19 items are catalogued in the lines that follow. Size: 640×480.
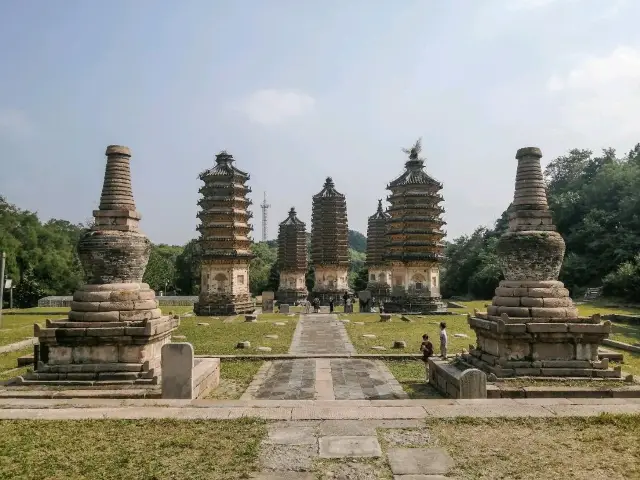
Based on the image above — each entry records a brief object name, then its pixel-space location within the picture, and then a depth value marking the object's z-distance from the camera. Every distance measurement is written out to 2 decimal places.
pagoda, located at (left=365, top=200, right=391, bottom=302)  69.11
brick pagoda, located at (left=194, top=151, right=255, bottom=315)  46.22
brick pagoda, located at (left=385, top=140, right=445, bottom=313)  47.22
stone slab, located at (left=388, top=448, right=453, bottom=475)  7.37
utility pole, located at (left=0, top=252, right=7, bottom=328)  29.05
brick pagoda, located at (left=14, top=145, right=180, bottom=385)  13.15
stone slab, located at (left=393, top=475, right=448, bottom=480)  7.12
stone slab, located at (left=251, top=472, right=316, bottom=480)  7.17
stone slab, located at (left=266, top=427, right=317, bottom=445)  8.59
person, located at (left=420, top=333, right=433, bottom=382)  17.06
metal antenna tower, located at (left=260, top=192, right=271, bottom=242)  166.12
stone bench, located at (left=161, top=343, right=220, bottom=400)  11.84
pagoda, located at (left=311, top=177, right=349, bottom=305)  65.62
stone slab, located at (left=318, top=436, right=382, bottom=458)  8.04
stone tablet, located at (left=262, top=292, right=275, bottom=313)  49.22
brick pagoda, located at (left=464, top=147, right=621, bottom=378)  13.20
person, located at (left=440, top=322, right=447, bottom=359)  17.36
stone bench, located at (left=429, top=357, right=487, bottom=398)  11.59
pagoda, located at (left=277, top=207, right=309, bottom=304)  67.31
